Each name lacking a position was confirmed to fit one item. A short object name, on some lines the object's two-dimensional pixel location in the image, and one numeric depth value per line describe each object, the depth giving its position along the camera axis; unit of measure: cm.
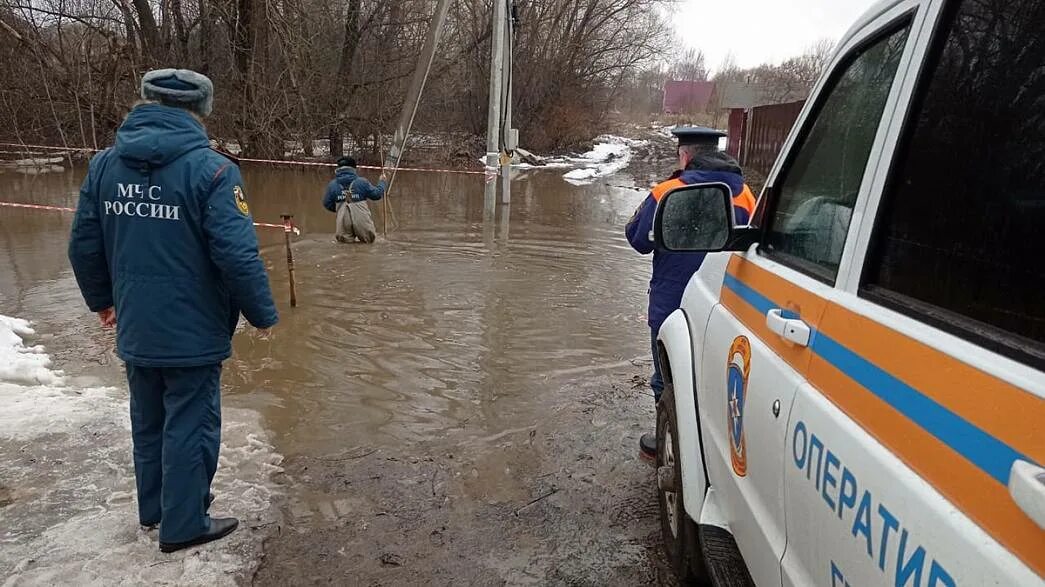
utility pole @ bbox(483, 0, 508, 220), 1252
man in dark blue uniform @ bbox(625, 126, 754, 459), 366
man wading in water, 923
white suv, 103
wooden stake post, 673
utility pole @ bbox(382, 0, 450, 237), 1081
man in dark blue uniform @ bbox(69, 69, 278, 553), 262
